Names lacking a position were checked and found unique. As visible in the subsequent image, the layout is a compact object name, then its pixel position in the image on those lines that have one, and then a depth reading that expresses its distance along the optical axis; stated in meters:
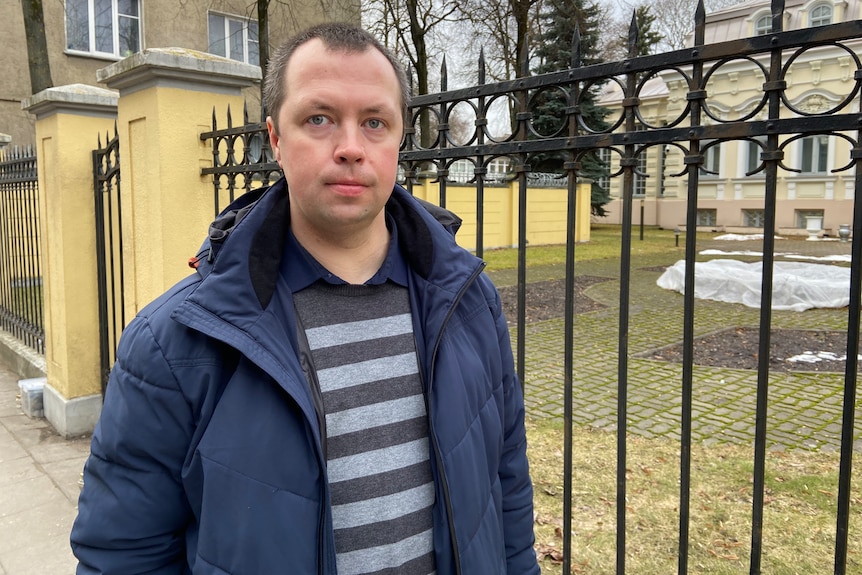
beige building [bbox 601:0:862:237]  22.94
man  1.36
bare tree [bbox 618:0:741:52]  34.50
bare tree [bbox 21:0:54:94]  10.40
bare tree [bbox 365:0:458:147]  19.98
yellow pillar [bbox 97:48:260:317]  3.78
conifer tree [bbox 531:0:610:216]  24.36
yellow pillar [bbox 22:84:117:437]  4.78
